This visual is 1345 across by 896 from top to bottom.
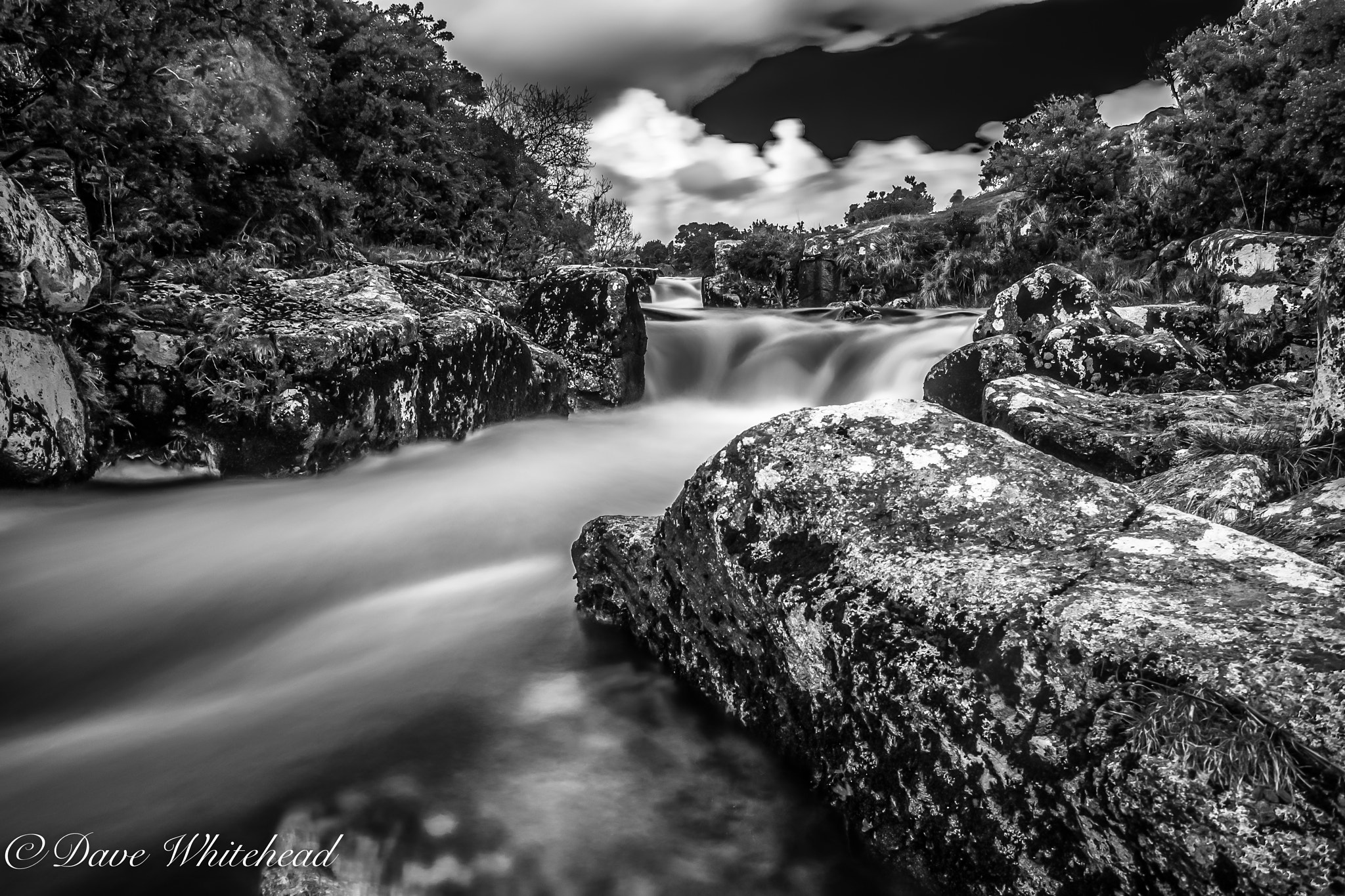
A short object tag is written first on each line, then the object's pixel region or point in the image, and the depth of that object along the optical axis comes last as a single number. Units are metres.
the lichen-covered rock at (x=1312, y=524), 2.46
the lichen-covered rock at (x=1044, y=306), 7.29
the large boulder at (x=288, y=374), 5.83
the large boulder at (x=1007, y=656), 1.52
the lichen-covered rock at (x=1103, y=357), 6.77
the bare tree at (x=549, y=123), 19.97
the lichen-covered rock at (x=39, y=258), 4.71
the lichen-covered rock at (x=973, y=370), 7.17
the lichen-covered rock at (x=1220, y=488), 3.19
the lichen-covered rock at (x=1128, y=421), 4.44
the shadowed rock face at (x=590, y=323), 9.99
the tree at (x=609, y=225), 23.14
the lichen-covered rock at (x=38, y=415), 4.79
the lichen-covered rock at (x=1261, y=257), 6.86
